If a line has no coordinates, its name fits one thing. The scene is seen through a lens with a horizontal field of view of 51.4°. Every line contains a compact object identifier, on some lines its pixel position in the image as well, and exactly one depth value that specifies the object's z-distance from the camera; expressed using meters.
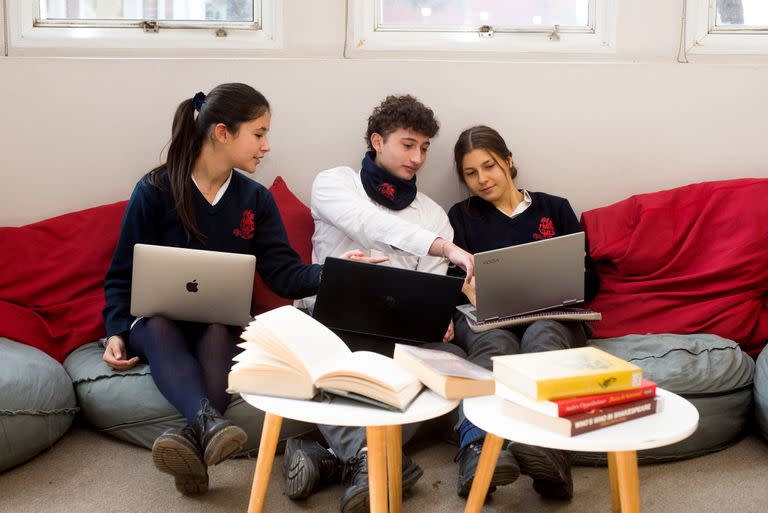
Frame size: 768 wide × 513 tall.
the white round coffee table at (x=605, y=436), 1.24
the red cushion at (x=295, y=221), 2.56
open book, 1.32
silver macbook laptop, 1.96
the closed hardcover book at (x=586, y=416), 1.26
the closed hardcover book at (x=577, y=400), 1.27
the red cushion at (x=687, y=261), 2.37
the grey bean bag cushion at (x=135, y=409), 1.97
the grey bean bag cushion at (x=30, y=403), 1.87
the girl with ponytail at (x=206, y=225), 1.95
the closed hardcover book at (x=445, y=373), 1.34
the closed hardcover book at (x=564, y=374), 1.29
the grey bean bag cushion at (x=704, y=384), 2.00
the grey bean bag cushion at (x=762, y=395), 2.04
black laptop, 1.81
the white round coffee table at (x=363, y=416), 1.29
